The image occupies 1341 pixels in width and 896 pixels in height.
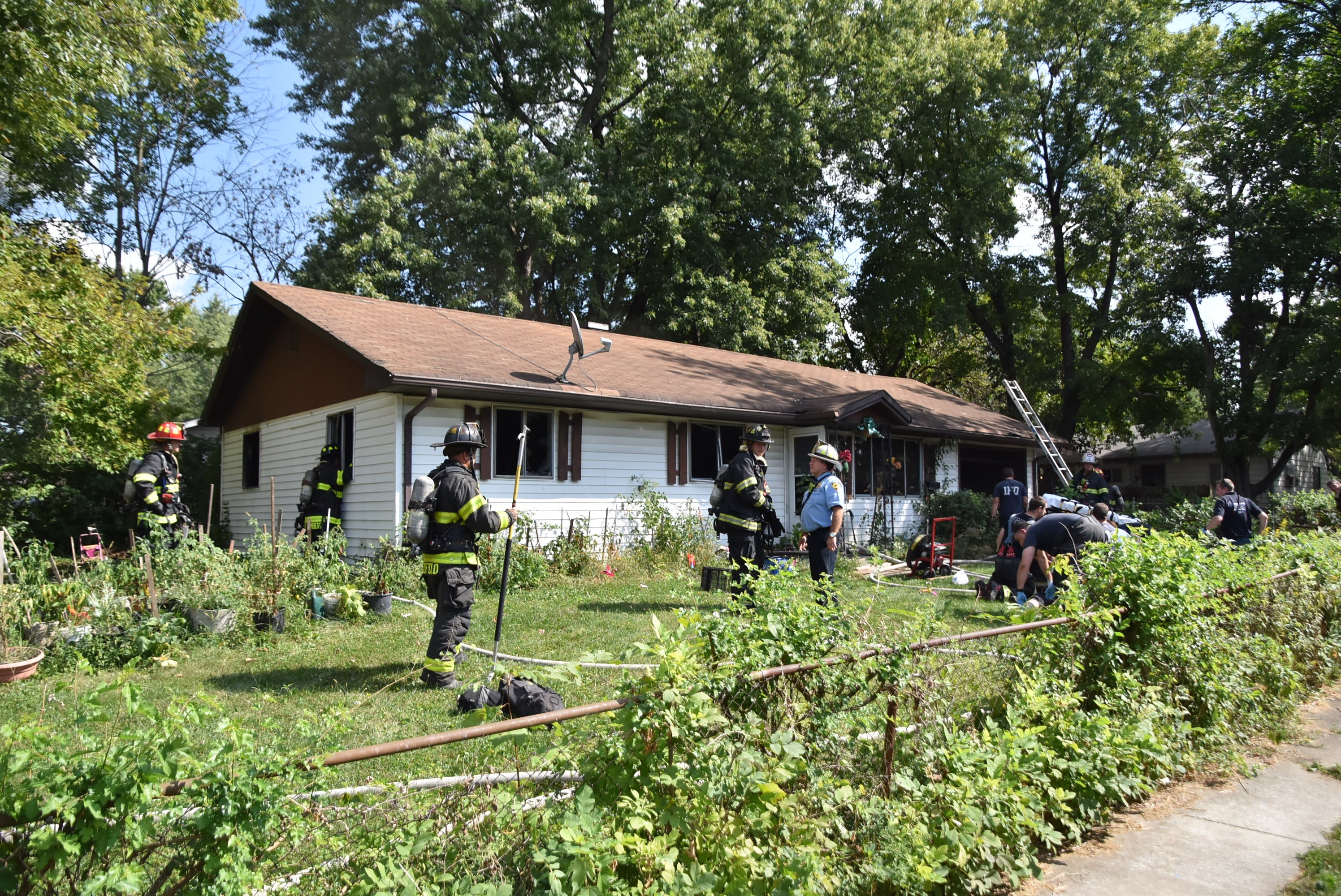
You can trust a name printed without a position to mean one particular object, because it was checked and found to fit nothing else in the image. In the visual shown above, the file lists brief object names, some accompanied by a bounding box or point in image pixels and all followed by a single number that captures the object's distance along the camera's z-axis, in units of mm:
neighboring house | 38500
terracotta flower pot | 6277
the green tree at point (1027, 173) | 27188
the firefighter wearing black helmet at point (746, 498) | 8883
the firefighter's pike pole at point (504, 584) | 6055
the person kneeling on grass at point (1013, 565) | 8852
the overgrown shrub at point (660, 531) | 13609
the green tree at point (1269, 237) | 23281
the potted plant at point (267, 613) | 8148
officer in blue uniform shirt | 7777
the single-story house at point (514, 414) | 12828
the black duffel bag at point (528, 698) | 4555
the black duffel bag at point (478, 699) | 4902
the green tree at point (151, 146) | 23547
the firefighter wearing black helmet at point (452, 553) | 6324
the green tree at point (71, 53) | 10883
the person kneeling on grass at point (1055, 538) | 8008
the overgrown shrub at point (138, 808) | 1988
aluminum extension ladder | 21844
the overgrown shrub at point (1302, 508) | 22094
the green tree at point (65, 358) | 11875
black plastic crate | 10602
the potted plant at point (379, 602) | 9438
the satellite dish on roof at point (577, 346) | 14102
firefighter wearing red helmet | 10352
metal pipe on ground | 2357
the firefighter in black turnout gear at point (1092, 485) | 14172
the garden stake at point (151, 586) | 7316
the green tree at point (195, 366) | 20297
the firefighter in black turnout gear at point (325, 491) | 13602
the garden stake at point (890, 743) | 3641
